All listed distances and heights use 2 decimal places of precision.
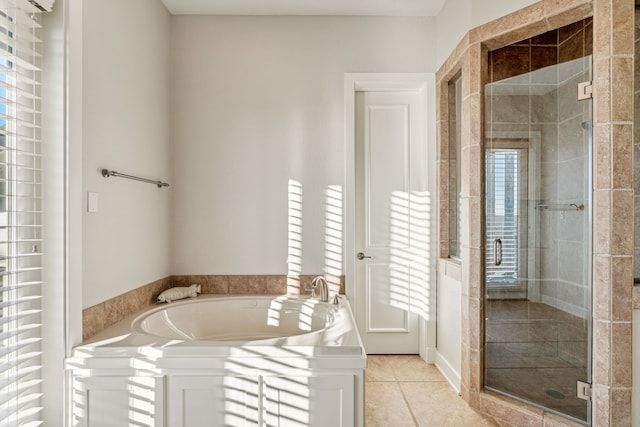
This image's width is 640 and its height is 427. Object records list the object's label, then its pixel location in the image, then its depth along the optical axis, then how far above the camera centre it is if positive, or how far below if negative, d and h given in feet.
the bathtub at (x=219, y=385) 5.39 -2.39
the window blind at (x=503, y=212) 7.18 +0.01
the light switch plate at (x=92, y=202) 5.94 +0.16
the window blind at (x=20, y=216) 4.76 -0.04
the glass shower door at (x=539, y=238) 6.28 -0.45
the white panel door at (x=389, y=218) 9.77 -0.14
